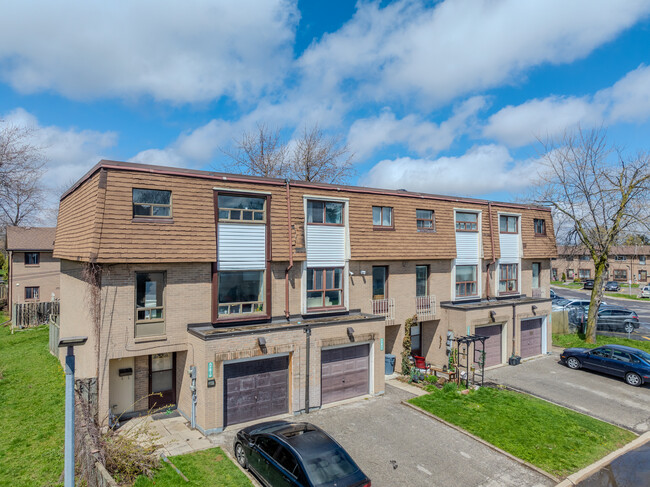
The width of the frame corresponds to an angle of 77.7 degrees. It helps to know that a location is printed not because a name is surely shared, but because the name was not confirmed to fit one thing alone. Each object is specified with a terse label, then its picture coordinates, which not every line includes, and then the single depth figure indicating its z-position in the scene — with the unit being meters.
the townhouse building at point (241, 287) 12.75
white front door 13.49
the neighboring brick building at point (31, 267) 33.16
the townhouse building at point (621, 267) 64.31
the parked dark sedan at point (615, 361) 18.09
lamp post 6.98
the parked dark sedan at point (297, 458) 8.55
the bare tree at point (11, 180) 21.80
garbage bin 18.94
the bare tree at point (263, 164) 35.78
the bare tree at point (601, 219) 24.16
